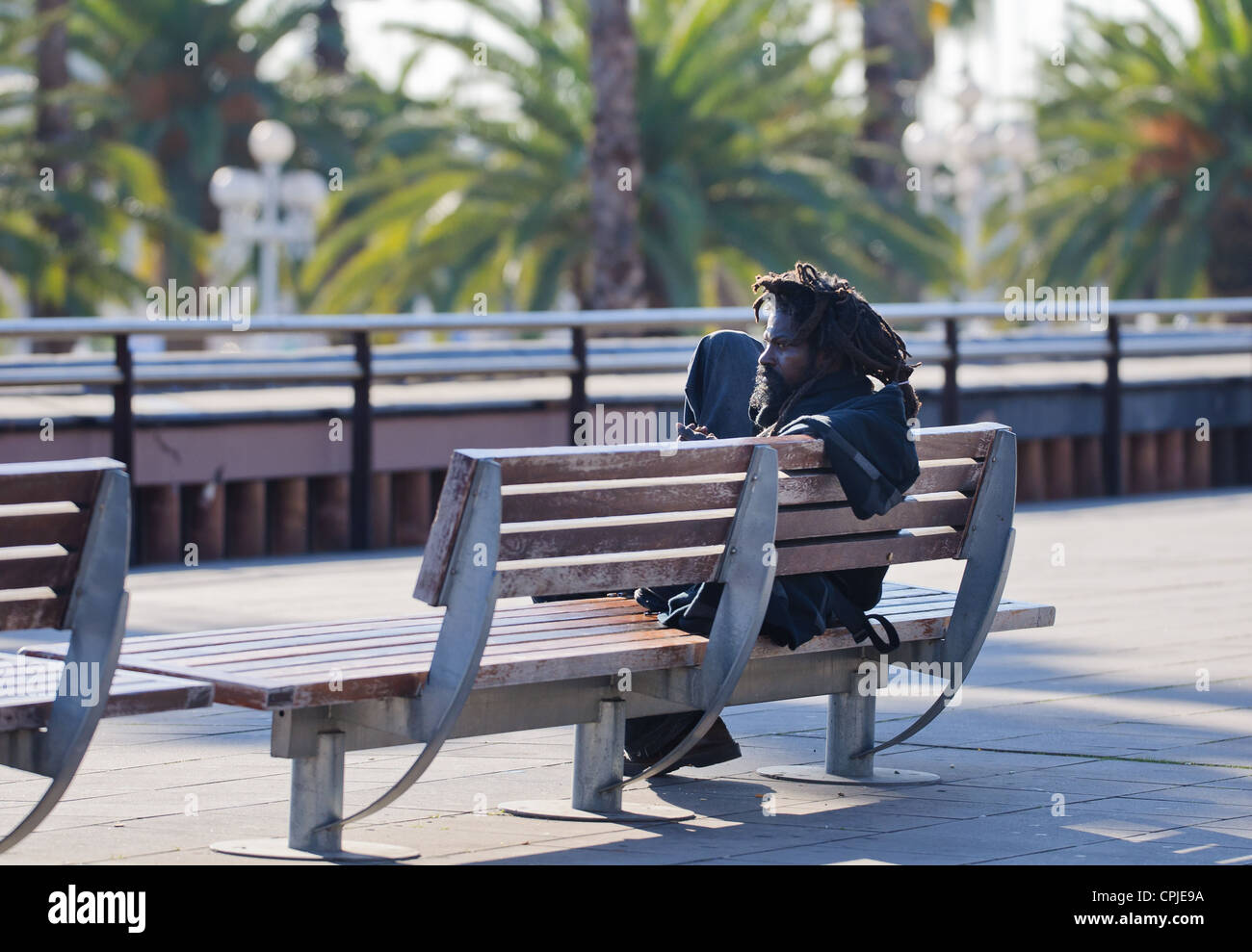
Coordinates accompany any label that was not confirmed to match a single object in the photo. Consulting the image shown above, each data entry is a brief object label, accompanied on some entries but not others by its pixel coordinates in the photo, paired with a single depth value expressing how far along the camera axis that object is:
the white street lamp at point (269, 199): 25.70
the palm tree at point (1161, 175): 23.91
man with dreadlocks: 5.18
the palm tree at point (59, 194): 22.09
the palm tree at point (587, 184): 21.72
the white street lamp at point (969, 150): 29.56
